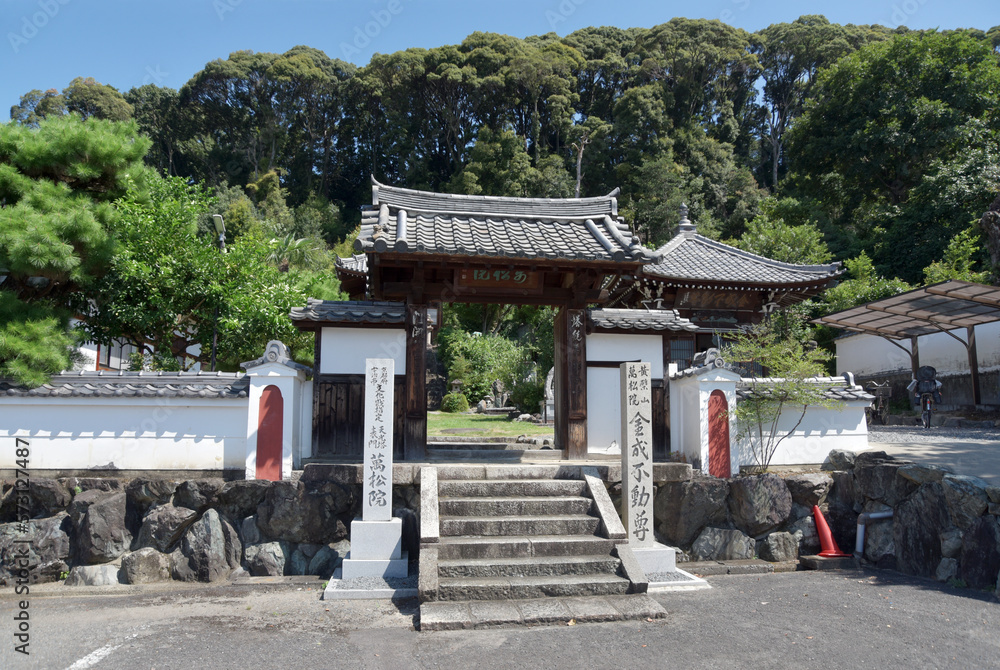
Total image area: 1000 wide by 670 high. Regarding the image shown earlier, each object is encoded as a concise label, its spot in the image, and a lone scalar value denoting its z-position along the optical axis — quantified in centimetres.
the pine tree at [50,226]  845
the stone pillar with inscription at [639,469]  752
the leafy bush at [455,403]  2723
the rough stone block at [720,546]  884
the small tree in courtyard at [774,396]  949
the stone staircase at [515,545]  641
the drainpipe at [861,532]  858
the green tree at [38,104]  4600
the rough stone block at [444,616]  584
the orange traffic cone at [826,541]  875
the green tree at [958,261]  2267
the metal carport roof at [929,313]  1407
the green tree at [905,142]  2814
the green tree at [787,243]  2698
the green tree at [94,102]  4559
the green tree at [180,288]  1105
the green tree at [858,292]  2406
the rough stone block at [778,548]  894
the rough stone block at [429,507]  695
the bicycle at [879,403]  2047
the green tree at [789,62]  4691
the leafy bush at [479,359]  2807
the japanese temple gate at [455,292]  907
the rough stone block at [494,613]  591
